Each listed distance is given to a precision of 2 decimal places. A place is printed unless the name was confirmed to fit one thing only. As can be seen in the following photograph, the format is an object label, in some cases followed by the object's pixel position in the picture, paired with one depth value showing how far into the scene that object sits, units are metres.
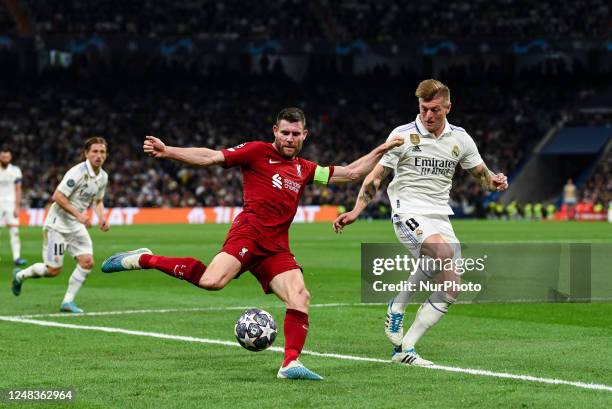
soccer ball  18.64
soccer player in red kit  18.61
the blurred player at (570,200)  106.81
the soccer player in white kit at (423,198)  19.91
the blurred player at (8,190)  49.27
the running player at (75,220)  30.03
